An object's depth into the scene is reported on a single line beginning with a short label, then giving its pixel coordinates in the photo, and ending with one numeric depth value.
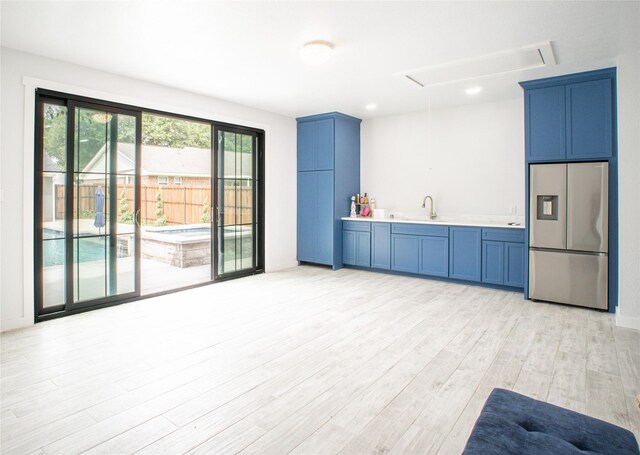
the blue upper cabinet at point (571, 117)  4.10
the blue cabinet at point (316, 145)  6.31
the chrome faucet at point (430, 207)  6.03
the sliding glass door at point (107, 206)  3.85
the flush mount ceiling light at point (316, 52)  3.39
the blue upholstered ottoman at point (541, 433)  1.22
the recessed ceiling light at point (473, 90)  4.84
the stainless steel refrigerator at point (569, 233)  4.13
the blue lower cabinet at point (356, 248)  6.29
